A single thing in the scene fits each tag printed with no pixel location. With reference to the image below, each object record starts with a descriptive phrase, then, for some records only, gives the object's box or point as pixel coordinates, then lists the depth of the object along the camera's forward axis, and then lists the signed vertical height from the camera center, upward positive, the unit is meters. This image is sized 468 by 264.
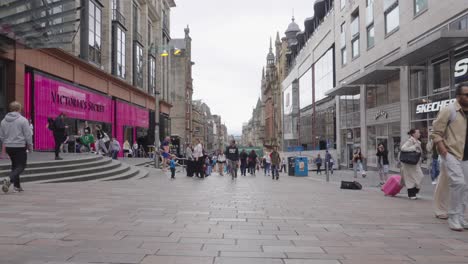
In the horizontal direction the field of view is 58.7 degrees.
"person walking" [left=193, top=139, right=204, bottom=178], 17.09 -0.78
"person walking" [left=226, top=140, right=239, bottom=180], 18.12 -0.66
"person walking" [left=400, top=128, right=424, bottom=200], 9.24 -0.80
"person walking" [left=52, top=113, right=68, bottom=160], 13.52 +0.29
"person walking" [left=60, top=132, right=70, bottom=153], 21.31 -0.36
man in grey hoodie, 7.84 +0.02
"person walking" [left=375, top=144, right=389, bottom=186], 15.23 -0.83
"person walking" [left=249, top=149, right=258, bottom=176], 24.64 -1.31
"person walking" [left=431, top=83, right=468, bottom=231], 5.38 -0.12
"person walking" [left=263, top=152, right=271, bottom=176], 26.67 -1.49
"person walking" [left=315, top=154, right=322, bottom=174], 30.21 -1.70
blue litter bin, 26.09 -1.77
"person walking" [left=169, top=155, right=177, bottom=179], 16.31 -1.08
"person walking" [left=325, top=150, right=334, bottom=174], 29.48 -1.94
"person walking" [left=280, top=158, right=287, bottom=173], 39.08 -2.42
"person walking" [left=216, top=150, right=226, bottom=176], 21.47 -1.10
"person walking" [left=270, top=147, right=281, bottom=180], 19.75 -1.16
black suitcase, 12.57 -1.43
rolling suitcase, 9.88 -1.15
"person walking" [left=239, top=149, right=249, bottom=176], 23.95 -1.27
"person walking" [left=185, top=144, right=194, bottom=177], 17.77 -1.02
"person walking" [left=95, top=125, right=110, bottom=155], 21.69 -0.07
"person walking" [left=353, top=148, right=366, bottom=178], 21.21 -1.06
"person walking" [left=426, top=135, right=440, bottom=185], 13.79 -1.04
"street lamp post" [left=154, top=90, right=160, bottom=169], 23.30 -0.29
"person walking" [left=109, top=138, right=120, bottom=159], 22.62 -0.45
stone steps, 11.28 -0.96
